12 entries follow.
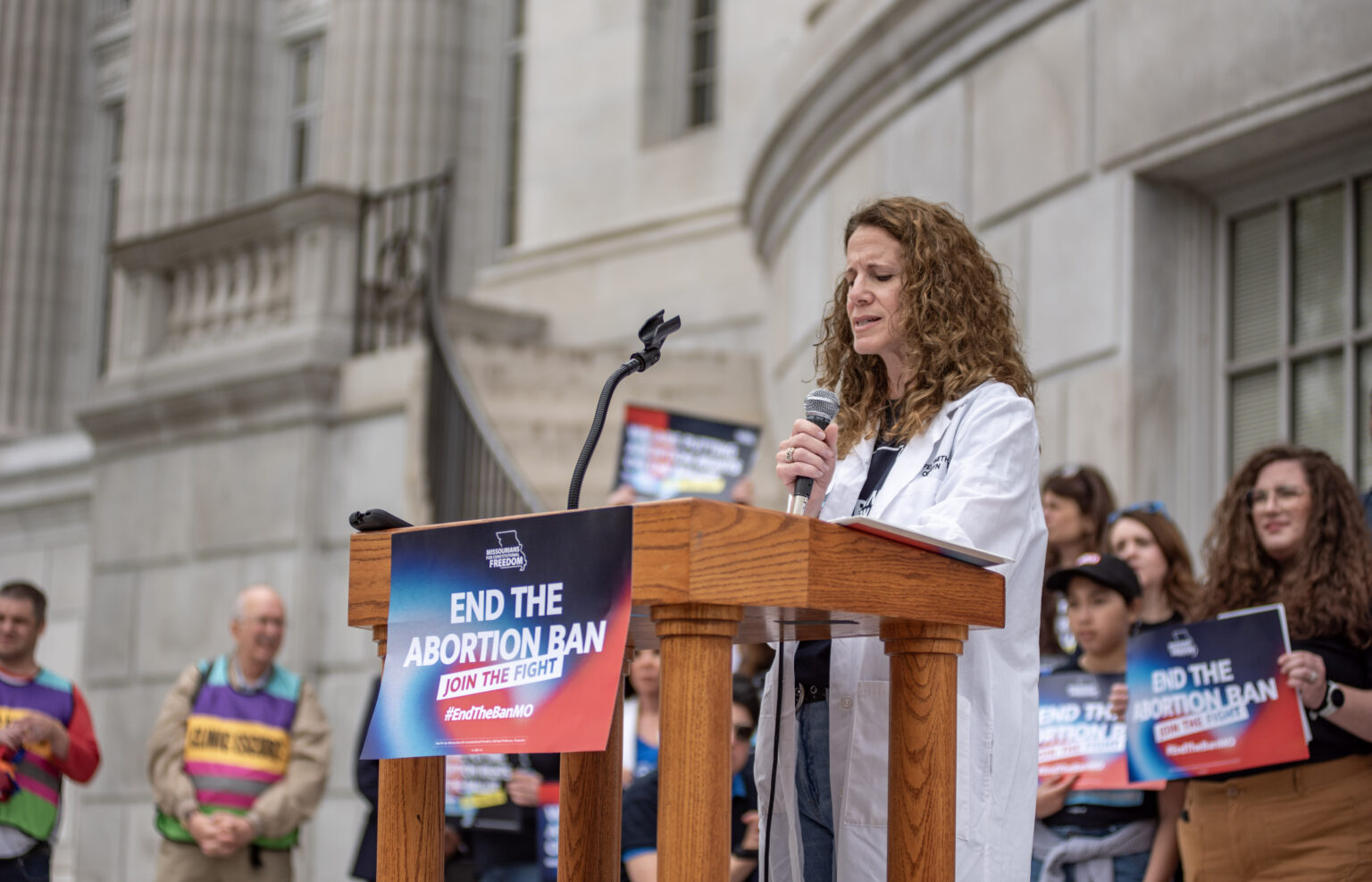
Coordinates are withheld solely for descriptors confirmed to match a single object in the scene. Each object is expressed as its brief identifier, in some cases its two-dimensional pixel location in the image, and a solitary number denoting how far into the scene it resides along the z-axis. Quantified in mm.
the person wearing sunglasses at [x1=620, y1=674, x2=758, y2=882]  6379
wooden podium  3064
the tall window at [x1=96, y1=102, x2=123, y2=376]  27531
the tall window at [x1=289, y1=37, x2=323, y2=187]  24438
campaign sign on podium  3125
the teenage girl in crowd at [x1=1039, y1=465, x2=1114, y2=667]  6621
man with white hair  7953
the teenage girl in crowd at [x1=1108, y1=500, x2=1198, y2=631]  6141
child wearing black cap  5648
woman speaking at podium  3475
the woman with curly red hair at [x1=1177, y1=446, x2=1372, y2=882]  4887
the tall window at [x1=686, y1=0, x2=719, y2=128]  17609
